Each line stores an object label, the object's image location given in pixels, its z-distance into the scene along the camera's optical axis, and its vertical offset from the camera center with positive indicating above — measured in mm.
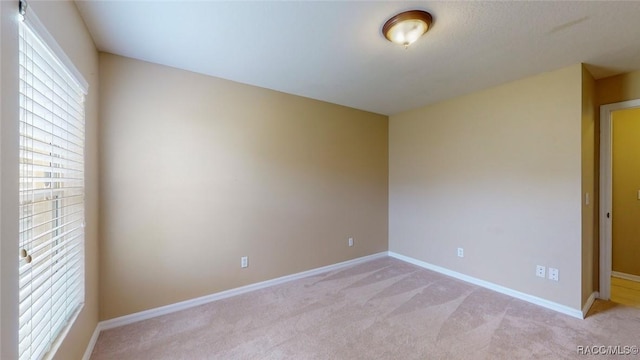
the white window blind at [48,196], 1126 -86
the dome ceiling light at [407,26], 1720 +1081
